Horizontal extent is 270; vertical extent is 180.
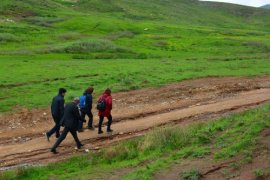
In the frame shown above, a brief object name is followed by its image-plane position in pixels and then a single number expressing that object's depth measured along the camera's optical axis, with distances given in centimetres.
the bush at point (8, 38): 5641
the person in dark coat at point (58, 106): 1888
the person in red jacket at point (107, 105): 1956
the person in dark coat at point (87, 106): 2041
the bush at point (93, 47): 5012
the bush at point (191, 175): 1326
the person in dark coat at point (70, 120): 1748
